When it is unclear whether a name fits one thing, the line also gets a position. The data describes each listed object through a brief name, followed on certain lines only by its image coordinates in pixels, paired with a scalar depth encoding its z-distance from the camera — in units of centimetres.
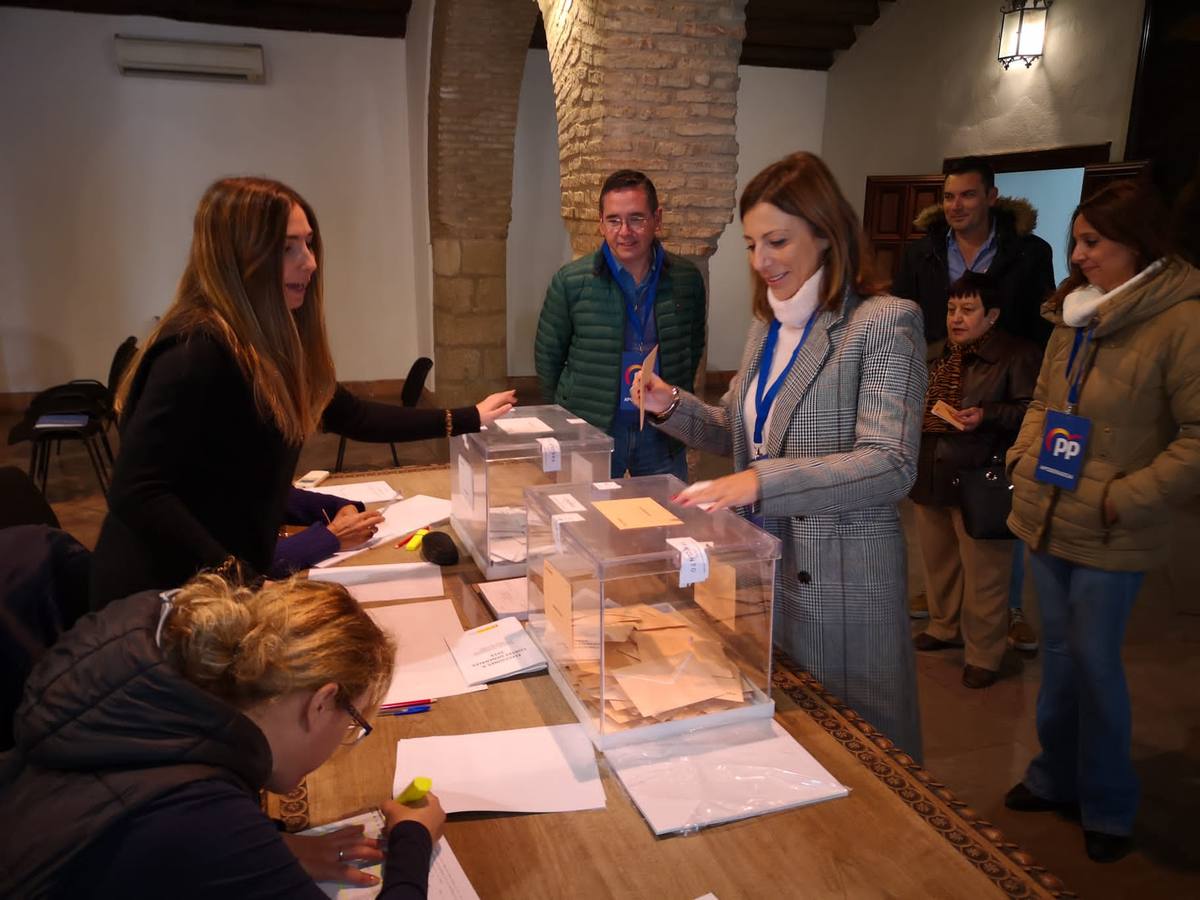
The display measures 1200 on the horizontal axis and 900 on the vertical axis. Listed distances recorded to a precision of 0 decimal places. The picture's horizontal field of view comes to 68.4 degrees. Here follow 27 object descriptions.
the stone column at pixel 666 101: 369
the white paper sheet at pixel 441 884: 106
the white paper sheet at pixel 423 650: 154
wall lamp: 621
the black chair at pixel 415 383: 515
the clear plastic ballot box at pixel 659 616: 133
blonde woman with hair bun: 84
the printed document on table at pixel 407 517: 224
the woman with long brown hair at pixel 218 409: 154
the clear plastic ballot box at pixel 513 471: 199
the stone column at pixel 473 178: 634
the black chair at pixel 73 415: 484
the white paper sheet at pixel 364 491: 261
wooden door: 703
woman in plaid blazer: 157
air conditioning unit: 721
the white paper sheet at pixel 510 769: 123
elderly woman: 302
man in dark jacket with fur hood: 330
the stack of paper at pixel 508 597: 180
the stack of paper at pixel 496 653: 158
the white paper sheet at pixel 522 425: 210
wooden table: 107
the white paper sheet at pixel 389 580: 194
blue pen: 147
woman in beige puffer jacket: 205
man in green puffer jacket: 305
